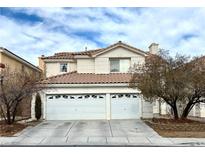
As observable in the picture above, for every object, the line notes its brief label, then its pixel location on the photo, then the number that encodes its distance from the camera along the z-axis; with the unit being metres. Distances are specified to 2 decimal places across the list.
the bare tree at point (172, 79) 9.72
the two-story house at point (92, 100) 12.01
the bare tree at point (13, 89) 9.47
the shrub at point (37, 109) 11.70
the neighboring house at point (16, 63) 12.07
